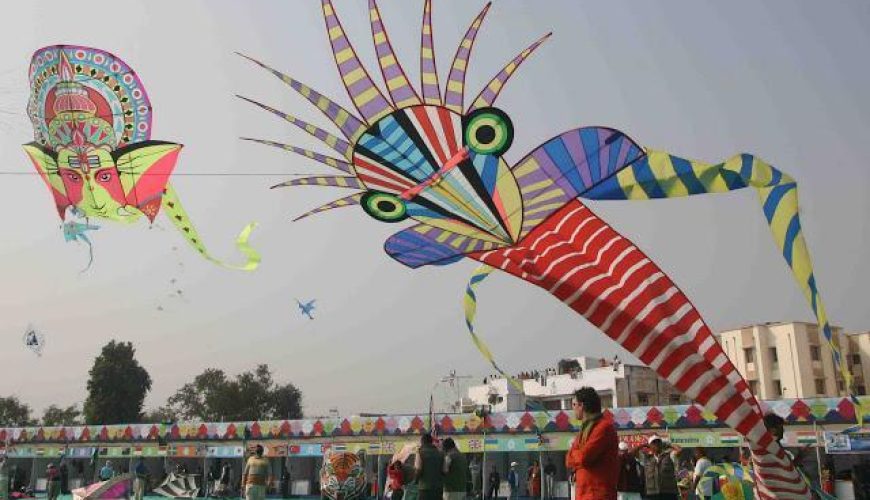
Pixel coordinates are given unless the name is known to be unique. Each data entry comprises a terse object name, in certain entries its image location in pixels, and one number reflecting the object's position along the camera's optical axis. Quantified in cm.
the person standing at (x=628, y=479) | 904
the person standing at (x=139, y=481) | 2159
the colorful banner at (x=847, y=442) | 2112
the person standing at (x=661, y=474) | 1054
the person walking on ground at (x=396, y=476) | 1025
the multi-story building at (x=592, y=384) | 5806
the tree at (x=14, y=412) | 8269
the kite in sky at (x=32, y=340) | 3672
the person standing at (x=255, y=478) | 1112
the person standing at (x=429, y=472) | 830
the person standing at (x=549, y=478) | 2803
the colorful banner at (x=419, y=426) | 2280
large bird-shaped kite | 689
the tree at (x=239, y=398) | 7262
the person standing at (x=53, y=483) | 2094
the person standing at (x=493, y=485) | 2761
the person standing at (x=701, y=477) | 931
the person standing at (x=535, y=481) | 2730
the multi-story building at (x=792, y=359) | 5666
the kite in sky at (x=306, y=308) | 2744
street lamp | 2694
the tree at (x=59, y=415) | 8886
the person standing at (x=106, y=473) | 2663
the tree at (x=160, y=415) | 8331
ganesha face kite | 1221
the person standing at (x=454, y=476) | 870
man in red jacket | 501
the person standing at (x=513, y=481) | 2761
